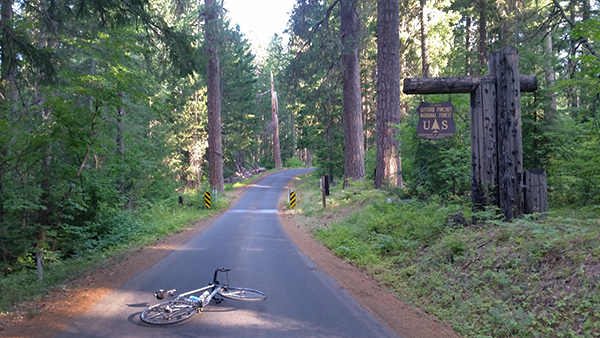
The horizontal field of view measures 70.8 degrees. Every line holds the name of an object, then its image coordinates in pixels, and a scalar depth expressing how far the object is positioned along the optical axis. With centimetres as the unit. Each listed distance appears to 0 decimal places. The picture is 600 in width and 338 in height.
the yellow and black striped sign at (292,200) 2408
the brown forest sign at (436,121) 1036
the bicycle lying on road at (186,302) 572
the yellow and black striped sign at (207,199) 2450
